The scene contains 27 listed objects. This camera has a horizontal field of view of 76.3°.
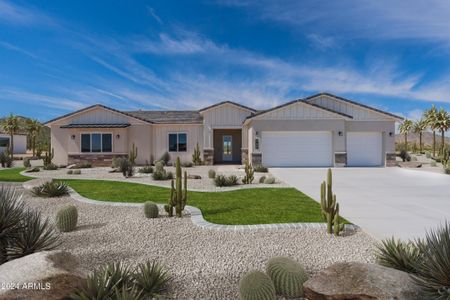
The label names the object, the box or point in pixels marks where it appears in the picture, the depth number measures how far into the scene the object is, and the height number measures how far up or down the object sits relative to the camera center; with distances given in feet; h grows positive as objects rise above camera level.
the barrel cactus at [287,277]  12.32 -5.55
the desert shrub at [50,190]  34.04 -4.50
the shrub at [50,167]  72.21 -3.71
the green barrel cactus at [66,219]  21.24 -5.00
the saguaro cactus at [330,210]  19.62 -4.25
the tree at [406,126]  168.10 +14.32
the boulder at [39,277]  9.68 -4.45
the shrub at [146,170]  62.49 -3.99
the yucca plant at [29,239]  13.93 -4.33
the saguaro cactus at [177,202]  24.84 -4.41
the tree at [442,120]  125.08 +13.17
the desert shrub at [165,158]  83.61 -1.84
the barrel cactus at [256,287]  11.32 -5.45
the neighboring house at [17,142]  157.17 +6.25
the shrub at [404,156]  95.91 -1.88
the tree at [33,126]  147.54 +13.64
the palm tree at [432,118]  127.55 +14.46
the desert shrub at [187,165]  78.69 -3.67
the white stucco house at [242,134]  74.28 +5.01
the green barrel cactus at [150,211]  24.40 -5.03
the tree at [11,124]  138.31 +13.83
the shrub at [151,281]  12.20 -5.62
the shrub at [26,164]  78.02 -3.14
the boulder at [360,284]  10.42 -5.09
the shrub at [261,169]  65.25 -4.19
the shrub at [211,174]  52.49 -4.18
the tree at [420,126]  136.25 +12.64
